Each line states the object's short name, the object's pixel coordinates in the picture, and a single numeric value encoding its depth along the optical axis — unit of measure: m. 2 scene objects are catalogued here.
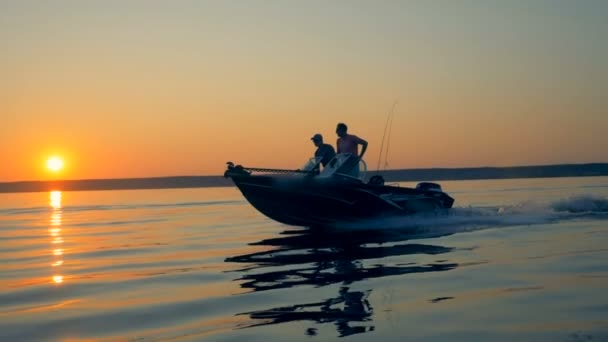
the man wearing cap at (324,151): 19.38
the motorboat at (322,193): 19.19
